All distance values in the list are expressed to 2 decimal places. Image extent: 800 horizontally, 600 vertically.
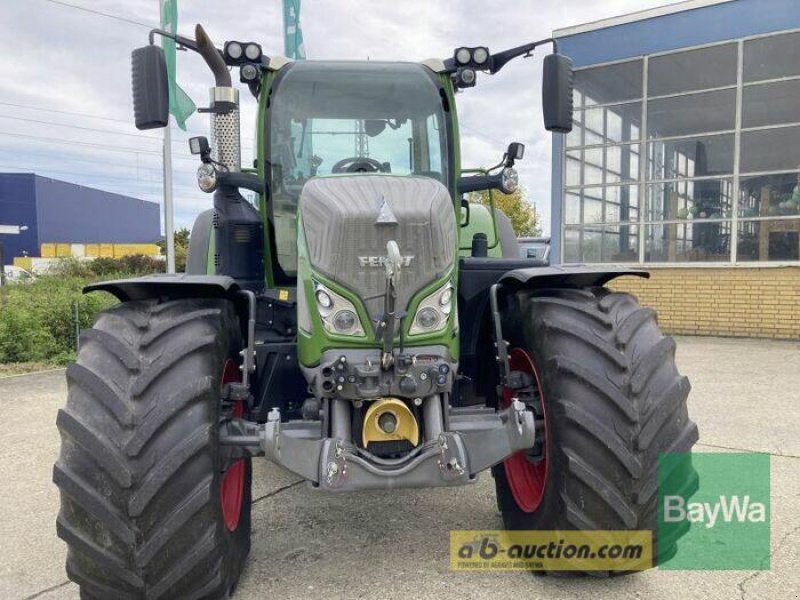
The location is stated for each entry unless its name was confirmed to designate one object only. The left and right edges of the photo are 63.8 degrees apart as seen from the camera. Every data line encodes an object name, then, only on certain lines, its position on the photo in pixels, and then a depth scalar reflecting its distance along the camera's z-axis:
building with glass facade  10.70
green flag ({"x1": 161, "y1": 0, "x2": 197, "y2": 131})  10.58
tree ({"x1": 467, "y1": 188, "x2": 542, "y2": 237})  26.05
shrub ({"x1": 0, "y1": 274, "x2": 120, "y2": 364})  9.18
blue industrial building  54.47
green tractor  2.30
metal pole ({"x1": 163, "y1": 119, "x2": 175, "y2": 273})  12.67
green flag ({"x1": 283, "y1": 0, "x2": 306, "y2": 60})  13.99
